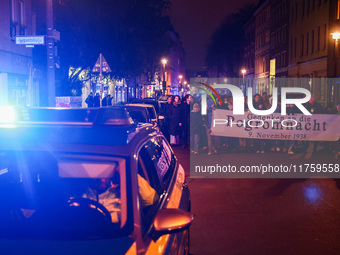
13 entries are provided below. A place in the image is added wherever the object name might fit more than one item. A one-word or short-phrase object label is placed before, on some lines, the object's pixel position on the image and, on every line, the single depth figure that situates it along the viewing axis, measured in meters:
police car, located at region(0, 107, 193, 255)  2.83
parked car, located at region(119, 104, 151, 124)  14.32
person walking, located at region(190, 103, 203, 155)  15.64
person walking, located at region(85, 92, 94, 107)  30.30
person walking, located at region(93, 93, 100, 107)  30.53
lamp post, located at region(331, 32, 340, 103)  23.16
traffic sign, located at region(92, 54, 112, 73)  17.77
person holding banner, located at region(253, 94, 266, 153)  15.72
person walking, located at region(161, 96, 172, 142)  16.91
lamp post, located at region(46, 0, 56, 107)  16.88
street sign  16.03
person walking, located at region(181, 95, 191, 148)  16.89
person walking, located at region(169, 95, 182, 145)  16.64
